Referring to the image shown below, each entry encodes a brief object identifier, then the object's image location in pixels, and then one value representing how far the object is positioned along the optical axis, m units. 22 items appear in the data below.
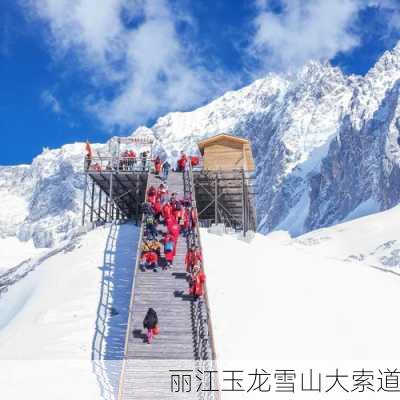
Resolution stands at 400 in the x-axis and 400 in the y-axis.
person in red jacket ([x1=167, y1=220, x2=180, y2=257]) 26.04
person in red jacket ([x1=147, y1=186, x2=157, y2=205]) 30.44
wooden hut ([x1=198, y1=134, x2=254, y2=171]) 44.12
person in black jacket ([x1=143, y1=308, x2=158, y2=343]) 19.52
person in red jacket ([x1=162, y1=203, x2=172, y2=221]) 28.14
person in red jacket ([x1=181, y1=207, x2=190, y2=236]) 27.58
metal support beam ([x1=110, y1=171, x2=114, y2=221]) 39.11
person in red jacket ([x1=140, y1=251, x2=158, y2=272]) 24.08
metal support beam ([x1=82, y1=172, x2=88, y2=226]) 39.93
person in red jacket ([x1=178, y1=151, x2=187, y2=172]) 36.94
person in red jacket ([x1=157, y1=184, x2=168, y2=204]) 31.36
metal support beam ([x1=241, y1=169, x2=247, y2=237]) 40.77
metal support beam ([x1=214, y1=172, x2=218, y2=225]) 39.96
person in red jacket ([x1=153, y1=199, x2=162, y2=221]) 28.72
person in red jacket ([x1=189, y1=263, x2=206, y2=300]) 21.72
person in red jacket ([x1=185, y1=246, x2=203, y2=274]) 23.42
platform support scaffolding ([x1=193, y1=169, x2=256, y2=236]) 42.25
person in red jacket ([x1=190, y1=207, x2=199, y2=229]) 27.78
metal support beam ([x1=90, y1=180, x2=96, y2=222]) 43.83
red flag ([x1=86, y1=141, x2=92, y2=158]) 39.82
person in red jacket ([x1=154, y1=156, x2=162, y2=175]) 36.66
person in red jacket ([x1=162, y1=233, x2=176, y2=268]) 24.61
